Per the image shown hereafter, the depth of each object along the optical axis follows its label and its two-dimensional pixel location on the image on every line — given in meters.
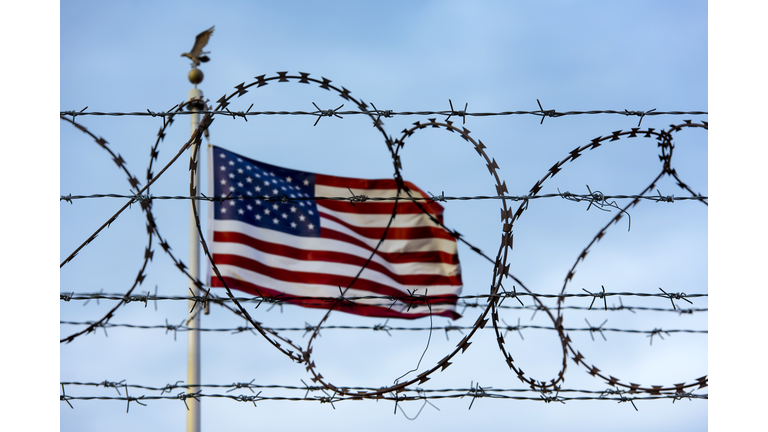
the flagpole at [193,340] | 14.55
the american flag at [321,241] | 18.36
